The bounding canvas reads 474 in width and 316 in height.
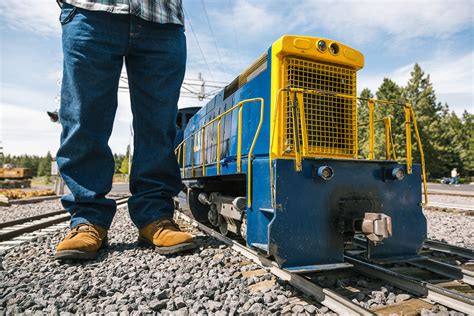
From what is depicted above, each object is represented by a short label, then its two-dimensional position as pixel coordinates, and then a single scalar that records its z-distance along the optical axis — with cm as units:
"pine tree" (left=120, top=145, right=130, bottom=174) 6569
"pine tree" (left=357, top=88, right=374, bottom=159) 3544
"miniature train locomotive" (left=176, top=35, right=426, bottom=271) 249
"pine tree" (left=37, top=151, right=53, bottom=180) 8801
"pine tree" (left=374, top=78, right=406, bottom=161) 3291
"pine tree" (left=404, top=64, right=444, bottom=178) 3500
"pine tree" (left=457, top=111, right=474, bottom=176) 3803
